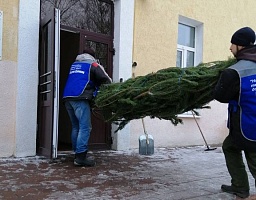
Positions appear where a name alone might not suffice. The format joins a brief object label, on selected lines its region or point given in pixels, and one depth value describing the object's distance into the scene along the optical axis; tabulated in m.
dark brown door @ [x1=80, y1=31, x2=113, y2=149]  6.91
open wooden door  5.40
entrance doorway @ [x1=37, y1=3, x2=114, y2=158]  5.41
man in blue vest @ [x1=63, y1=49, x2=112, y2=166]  5.30
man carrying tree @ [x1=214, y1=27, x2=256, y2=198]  3.53
